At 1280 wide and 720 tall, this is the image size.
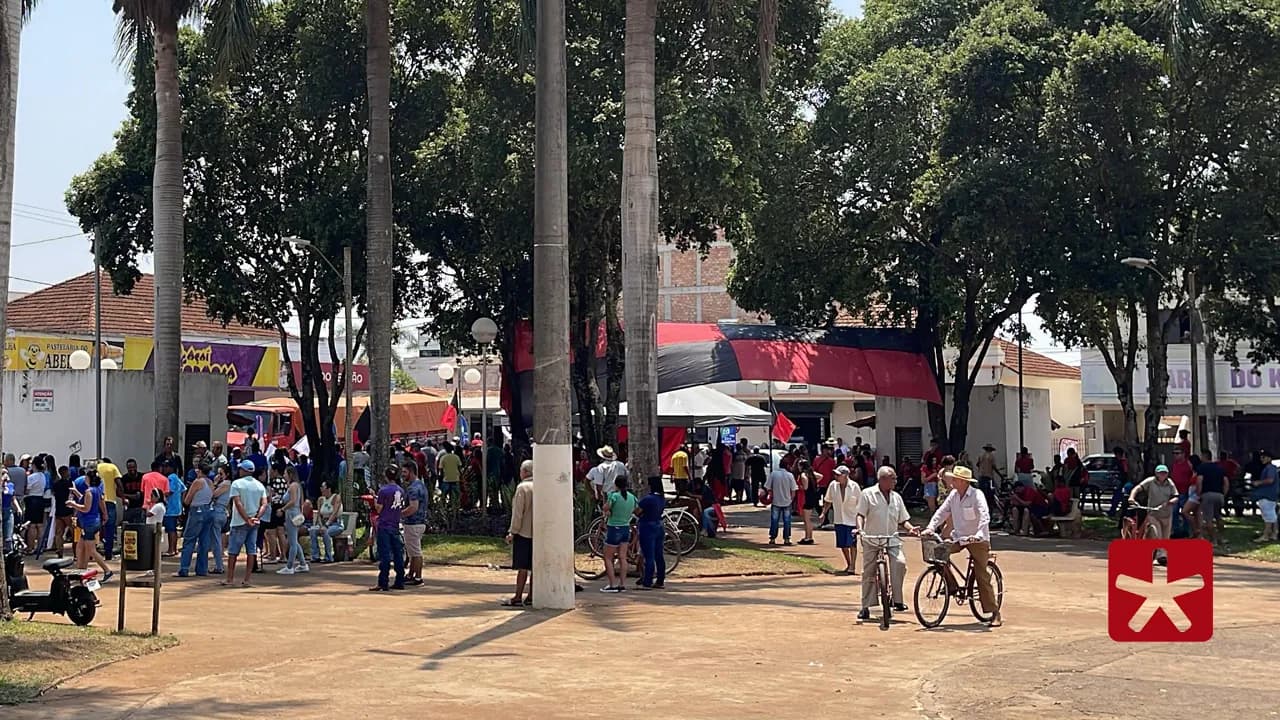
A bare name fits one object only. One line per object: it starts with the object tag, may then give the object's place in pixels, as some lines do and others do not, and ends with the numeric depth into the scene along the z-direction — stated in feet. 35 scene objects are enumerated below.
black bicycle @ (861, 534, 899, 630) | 49.34
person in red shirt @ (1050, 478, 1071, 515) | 98.02
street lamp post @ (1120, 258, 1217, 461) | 93.30
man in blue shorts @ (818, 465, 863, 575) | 68.13
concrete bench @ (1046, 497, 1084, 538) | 96.48
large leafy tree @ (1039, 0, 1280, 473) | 92.22
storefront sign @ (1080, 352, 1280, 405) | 150.67
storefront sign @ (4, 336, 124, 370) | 155.63
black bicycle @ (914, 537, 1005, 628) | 50.11
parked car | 117.70
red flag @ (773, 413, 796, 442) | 124.57
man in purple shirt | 60.95
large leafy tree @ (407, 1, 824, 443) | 82.69
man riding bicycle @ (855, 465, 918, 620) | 51.13
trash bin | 52.49
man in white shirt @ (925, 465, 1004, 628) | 49.75
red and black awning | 112.88
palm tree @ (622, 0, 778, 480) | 71.26
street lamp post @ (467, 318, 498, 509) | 85.20
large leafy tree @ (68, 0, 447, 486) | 103.65
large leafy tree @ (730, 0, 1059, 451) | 97.30
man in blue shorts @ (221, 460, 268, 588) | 64.28
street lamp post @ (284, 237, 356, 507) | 83.46
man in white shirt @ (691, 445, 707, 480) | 120.57
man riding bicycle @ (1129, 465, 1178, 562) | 72.28
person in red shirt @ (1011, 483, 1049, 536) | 98.02
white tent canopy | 99.04
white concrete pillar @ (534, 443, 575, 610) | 53.31
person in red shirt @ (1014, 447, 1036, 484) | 105.70
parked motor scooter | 46.98
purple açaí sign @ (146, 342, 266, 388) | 165.37
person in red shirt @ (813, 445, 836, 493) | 95.81
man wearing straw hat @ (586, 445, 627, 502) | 70.18
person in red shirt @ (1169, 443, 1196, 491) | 83.61
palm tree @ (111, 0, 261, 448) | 87.71
